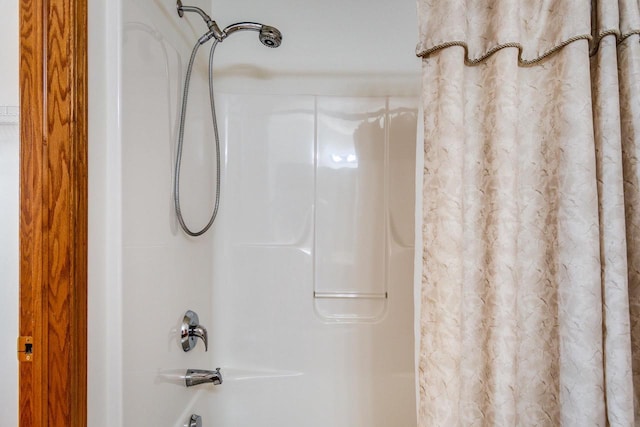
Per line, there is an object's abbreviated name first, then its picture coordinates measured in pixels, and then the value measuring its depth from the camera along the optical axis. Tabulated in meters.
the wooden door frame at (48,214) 0.66
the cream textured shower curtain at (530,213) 0.80
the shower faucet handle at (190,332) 1.26
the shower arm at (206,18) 1.19
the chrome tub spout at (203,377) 1.29
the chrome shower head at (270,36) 1.26
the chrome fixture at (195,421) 1.29
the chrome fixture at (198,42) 1.15
